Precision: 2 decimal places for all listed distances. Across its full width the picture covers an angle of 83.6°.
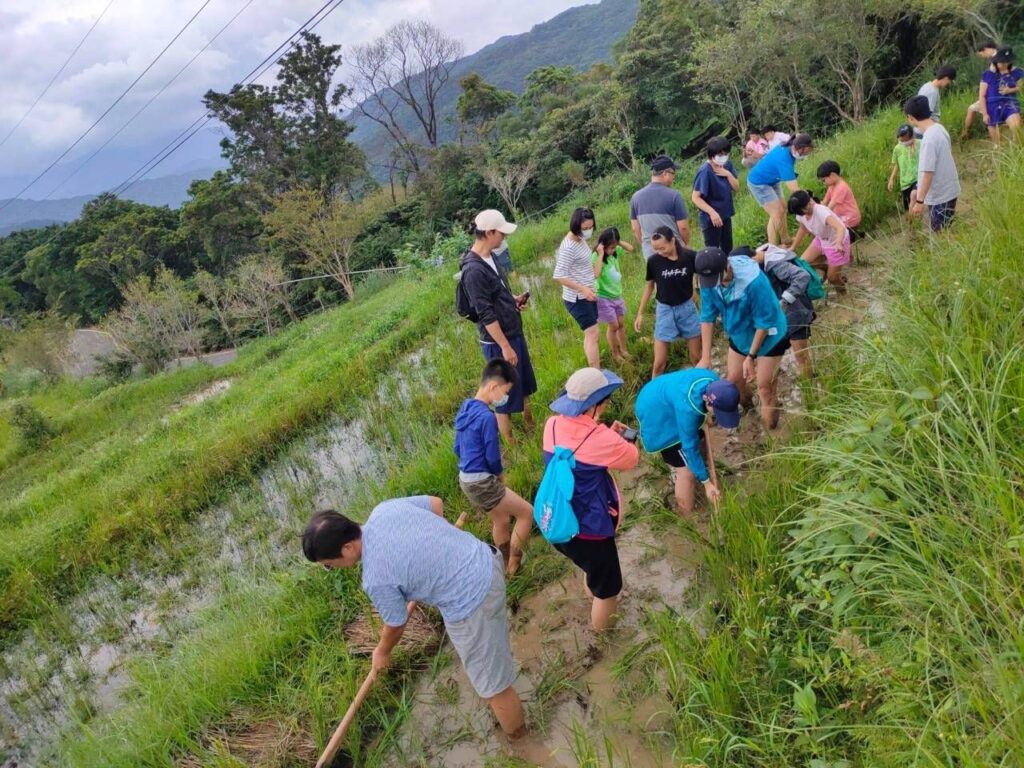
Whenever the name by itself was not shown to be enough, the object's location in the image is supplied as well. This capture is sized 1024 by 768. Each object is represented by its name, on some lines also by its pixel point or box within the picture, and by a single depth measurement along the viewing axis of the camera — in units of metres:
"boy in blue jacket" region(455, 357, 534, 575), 3.28
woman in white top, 4.79
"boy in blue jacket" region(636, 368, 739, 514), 2.88
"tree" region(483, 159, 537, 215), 23.77
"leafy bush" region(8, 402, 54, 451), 13.08
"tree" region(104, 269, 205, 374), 20.66
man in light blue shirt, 2.43
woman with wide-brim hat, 2.72
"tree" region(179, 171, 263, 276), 32.78
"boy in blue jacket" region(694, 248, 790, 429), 3.57
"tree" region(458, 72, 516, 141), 35.06
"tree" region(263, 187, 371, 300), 23.69
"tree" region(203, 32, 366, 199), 33.31
